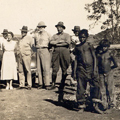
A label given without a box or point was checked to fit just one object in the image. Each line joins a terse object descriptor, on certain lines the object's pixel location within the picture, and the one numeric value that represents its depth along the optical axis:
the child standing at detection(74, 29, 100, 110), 4.30
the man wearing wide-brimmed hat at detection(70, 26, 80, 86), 4.47
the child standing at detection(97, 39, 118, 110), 4.39
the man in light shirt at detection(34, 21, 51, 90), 6.71
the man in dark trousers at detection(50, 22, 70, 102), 6.42
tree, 17.22
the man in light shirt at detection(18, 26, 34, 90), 6.78
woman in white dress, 6.77
